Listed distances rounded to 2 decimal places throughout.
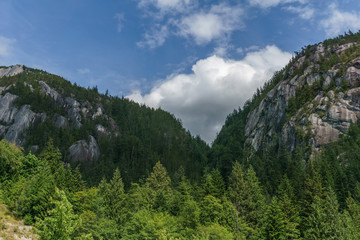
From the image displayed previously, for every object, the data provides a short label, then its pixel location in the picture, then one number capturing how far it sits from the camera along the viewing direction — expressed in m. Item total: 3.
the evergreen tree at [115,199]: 51.86
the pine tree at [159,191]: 55.69
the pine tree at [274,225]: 40.50
